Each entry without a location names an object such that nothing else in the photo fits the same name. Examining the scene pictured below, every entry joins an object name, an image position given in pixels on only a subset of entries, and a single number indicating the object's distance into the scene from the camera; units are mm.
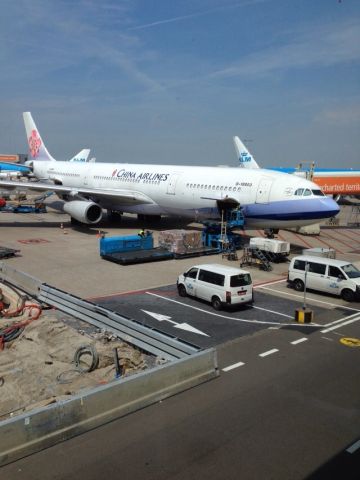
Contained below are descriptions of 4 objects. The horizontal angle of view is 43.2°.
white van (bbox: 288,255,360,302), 21522
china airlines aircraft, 30844
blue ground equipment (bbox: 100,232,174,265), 28328
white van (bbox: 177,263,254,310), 19281
